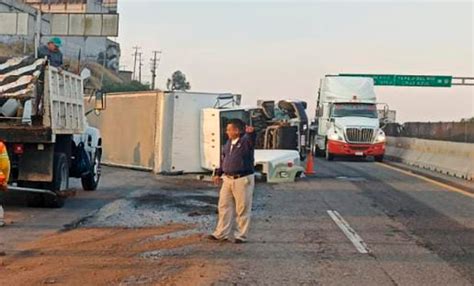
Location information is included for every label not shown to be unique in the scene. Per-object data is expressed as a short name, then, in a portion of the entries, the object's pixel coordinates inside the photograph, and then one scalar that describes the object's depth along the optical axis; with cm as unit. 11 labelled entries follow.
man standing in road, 1083
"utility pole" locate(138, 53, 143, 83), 12038
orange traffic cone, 2362
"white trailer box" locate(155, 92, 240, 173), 2183
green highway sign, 6419
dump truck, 1358
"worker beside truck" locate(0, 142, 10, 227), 1129
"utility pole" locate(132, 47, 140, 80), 11969
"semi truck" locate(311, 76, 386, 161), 3105
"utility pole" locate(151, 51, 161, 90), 11172
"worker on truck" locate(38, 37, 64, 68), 1478
